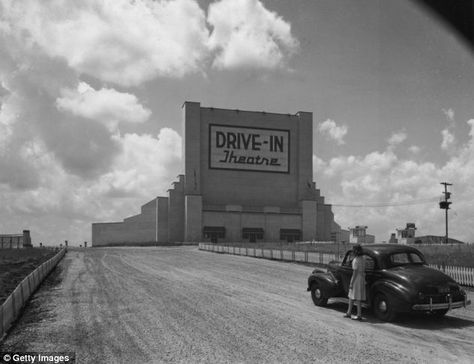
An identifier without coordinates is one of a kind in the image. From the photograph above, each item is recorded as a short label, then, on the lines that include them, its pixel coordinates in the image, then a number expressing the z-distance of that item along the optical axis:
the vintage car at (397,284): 11.32
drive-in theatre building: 87.88
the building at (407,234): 73.50
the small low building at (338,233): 96.72
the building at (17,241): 59.29
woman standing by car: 12.21
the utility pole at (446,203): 74.75
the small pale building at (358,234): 80.85
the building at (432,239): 79.88
